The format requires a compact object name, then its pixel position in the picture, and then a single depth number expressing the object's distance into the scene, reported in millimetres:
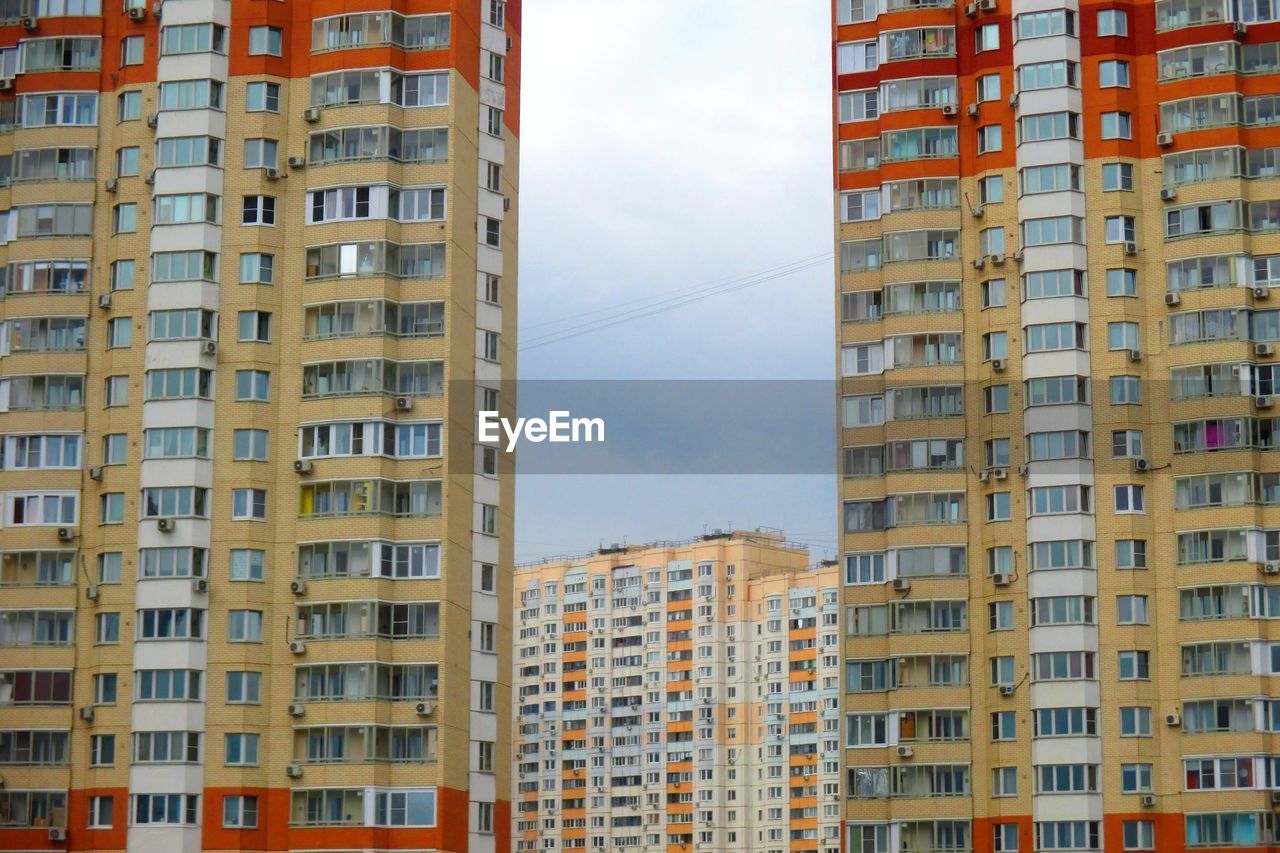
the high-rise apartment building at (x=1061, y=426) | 79750
